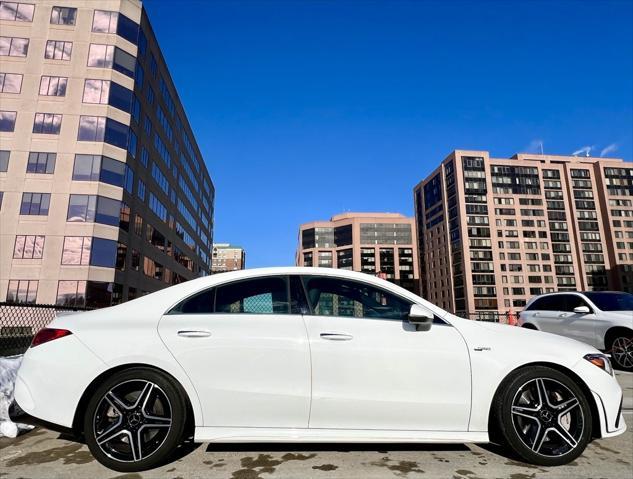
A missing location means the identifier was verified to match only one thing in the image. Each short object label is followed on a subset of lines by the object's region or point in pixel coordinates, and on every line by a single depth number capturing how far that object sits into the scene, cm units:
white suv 687
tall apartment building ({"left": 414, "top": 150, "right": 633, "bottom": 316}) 9088
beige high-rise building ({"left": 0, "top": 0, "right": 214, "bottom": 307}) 3070
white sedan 261
